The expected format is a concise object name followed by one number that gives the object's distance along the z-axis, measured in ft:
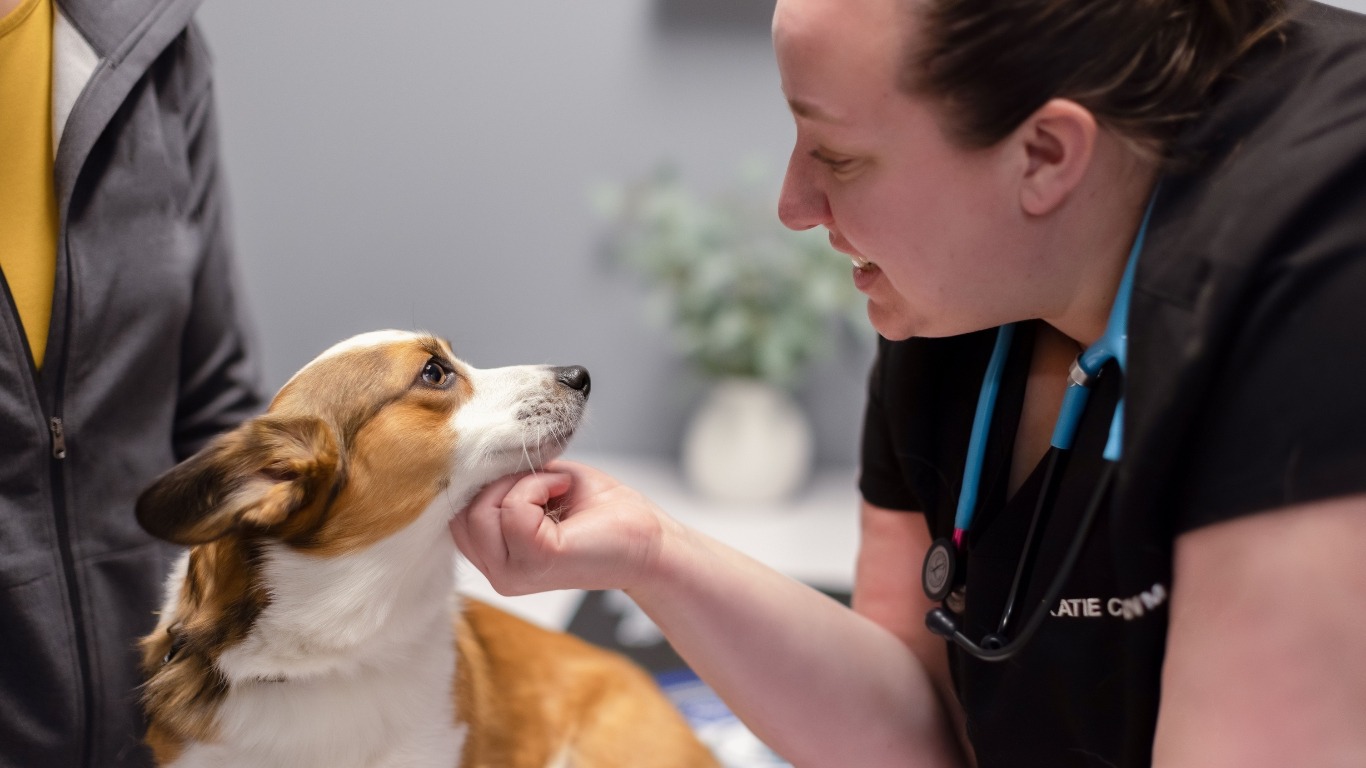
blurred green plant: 7.57
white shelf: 6.47
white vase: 7.85
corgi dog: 3.30
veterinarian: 2.11
